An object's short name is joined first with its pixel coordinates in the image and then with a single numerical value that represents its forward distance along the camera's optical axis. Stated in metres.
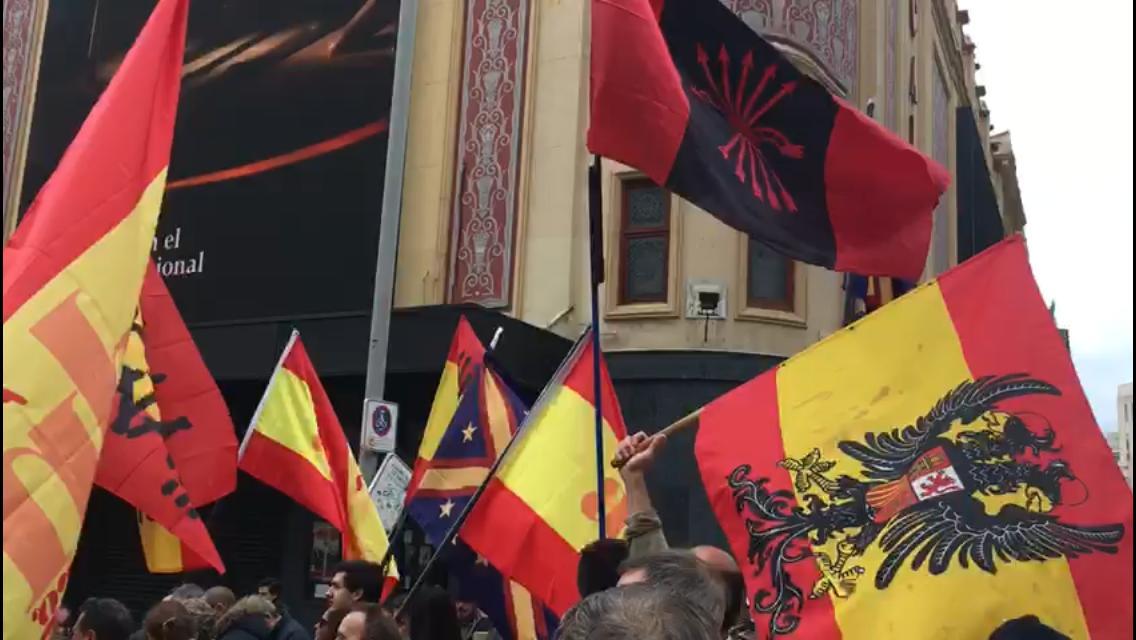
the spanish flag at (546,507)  5.81
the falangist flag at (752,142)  5.33
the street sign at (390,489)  9.12
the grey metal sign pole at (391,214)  11.03
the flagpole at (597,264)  5.53
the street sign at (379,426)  10.34
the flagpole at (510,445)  5.43
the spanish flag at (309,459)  7.72
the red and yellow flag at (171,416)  5.36
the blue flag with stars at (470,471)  6.83
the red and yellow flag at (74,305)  3.31
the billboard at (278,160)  14.48
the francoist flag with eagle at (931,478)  3.52
